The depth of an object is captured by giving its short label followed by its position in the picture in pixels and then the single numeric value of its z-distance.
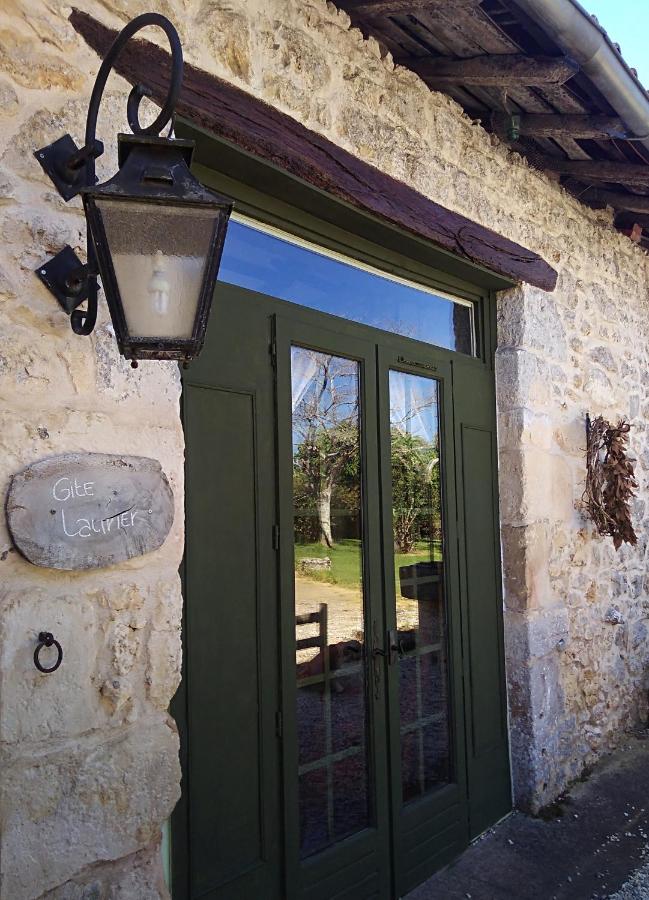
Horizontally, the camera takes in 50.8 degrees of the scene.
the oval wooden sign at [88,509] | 1.60
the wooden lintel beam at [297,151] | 1.97
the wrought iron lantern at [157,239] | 1.41
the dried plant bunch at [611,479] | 4.00
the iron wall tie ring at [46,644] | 1.60
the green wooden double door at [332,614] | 2.20
